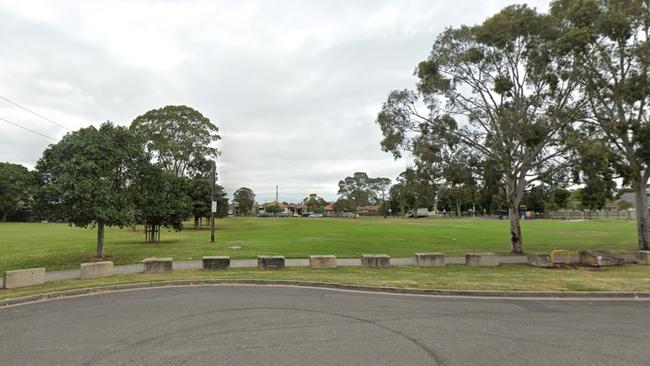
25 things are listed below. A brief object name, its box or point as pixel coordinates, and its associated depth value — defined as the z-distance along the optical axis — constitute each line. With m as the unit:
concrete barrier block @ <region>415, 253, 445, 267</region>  17.00
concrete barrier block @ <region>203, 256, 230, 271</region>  15.52
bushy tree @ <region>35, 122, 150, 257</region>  16.77
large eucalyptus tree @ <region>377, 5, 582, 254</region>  19.95
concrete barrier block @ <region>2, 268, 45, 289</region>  12.15
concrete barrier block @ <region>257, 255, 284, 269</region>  15.77
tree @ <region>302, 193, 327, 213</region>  157.76
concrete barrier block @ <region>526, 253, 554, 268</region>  17.45
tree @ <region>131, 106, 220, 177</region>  49.94
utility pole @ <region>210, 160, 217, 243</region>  28.19
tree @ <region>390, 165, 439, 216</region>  23.00
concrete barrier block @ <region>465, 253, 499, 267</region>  17.41
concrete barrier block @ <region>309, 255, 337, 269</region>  16.17
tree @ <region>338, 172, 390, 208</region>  149.88
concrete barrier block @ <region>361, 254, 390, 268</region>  16.47
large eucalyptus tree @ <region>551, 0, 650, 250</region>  18.77
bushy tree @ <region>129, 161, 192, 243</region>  20.27
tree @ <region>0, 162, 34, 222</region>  71.39
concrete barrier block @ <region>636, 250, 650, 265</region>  18.53
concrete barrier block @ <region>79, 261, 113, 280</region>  13.77
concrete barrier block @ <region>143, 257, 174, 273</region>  14.84
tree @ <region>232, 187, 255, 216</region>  124.82
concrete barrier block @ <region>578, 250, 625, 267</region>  17.60
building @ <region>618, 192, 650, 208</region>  107.13
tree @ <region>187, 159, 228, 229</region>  47.34
